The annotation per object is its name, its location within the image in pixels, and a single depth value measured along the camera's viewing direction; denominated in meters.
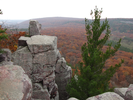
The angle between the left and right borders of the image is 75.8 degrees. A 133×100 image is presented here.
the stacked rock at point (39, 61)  6.41
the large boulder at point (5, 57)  11.35
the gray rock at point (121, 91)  6.45
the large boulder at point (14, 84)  1.82
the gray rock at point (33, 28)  8.34
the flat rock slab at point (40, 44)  6.34
